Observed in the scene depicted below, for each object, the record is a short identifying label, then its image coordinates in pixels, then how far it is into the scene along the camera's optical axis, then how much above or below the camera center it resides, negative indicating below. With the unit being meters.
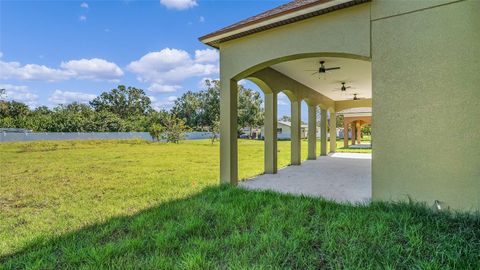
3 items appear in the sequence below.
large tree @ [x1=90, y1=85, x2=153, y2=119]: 58.50 +7.65
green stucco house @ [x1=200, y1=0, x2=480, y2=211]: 3.75 +0.97
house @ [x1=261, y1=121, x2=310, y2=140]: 45.85 +0.43
